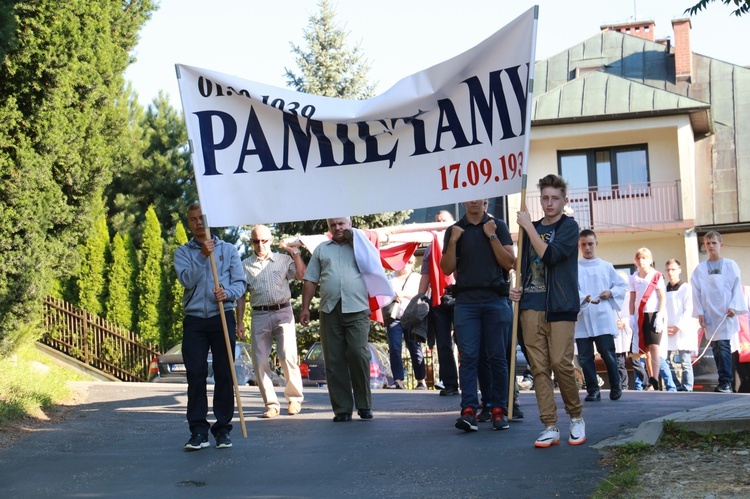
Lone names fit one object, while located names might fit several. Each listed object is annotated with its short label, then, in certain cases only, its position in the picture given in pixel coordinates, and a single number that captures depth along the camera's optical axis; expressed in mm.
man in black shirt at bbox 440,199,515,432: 9539
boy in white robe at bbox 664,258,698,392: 16734
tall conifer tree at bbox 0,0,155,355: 14477
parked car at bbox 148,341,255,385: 22488
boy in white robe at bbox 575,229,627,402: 12828
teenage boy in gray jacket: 8234
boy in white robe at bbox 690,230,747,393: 14898
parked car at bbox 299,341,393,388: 20750
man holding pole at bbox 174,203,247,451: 9141
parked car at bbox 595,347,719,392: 17359
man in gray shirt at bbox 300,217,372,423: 11047
